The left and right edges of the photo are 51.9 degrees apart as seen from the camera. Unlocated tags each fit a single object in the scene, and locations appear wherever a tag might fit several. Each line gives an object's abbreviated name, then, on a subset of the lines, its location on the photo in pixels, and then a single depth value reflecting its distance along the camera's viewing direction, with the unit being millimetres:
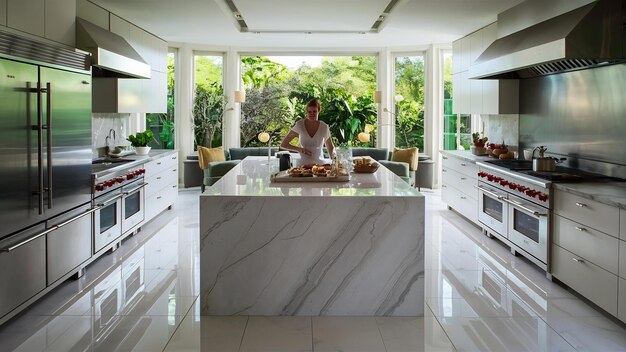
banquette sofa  9500
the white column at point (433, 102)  11719
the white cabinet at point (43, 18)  4117
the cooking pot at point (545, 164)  5832
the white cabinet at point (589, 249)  4008
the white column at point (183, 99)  11578
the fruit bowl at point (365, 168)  5609
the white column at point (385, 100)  11961
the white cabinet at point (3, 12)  3947
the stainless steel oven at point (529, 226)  5219
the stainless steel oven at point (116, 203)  5637
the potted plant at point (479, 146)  8273
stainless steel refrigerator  3906
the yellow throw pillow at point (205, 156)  10367
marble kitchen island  4195
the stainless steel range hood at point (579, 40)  4902
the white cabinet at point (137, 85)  7234
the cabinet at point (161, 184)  7715
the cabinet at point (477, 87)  7574
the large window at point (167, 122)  11297
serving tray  4871
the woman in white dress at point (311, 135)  6020
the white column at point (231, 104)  11867
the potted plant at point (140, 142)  8109
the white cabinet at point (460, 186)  7578
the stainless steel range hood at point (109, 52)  5496
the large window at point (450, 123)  10961
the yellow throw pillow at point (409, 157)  10570
